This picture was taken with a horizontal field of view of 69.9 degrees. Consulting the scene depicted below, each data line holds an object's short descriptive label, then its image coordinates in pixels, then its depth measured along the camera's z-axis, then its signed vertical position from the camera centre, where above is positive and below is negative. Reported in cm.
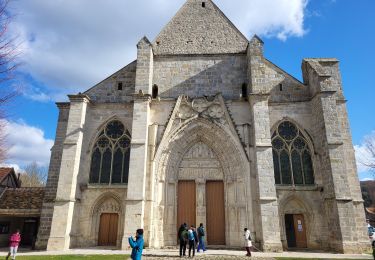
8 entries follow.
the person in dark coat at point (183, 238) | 997 -64
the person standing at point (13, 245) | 973 -91
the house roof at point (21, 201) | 1501 +102
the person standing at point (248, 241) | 1014 -76
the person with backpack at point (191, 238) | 1006 -65
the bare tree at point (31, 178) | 3752 +566
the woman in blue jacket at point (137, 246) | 571 -54
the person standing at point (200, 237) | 1136 -69
